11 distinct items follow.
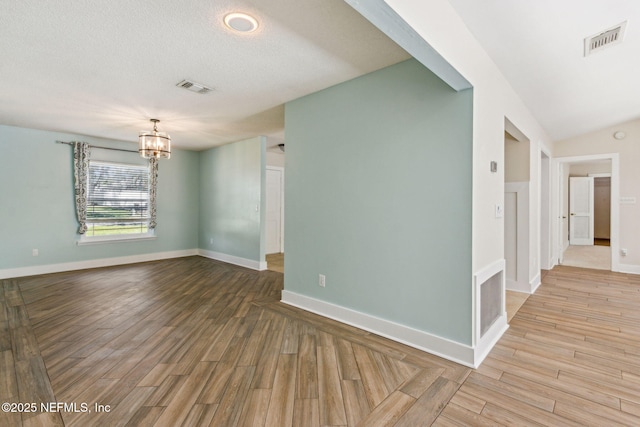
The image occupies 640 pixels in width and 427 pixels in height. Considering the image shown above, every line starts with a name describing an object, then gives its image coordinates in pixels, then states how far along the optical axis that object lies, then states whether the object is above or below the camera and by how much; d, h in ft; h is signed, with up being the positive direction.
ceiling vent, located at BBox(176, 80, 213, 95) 9.68 +4.21
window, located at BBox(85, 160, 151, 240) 17.74 +0.62
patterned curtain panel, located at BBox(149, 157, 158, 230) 19.60 +1.51
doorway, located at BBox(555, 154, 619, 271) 19.77 -0.65
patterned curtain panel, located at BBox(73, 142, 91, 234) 16.74 +1.94
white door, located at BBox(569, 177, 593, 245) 26.13 -0.21
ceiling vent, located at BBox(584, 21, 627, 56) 7.43 +4.56
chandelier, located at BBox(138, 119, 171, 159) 12.88 +2.90
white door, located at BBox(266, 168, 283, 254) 22.74 -0.15
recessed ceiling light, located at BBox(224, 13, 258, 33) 6.33 +4.20
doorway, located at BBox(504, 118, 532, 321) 12.32 -0.18
